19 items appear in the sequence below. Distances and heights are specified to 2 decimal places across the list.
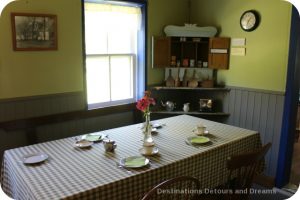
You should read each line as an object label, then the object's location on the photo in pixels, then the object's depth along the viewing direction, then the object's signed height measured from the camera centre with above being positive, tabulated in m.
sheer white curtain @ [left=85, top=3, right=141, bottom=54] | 3.14 +0.36
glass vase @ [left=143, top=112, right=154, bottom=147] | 2.18 -0.58
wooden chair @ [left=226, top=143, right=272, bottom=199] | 1.74 -0.71
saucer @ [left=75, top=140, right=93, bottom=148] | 2.15 -0.67
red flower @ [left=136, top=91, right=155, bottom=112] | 2.12 -0.34
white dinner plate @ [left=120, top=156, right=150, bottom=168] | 1.81 -0.69
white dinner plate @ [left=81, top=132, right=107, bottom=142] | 2.30 -0.66
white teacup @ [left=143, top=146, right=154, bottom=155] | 2.02 -0.66
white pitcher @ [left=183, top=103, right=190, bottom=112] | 3.68 -0.63
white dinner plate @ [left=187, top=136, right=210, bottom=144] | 2.24 -0.66
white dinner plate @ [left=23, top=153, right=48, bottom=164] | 1.84 -0.68
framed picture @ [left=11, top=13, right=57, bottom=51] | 2.60 +0.25
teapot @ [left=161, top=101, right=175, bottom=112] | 3.71 -0.62
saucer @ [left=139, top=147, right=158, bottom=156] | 2.01 -0.68
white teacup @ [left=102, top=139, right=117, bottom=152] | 2.06 -0.64
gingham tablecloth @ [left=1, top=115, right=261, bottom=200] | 1.57 -0.70
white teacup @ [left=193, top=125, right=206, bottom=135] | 2.45 -0.62
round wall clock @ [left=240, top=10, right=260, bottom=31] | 3.15 +0.45
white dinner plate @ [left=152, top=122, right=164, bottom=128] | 2.67 -0.64
